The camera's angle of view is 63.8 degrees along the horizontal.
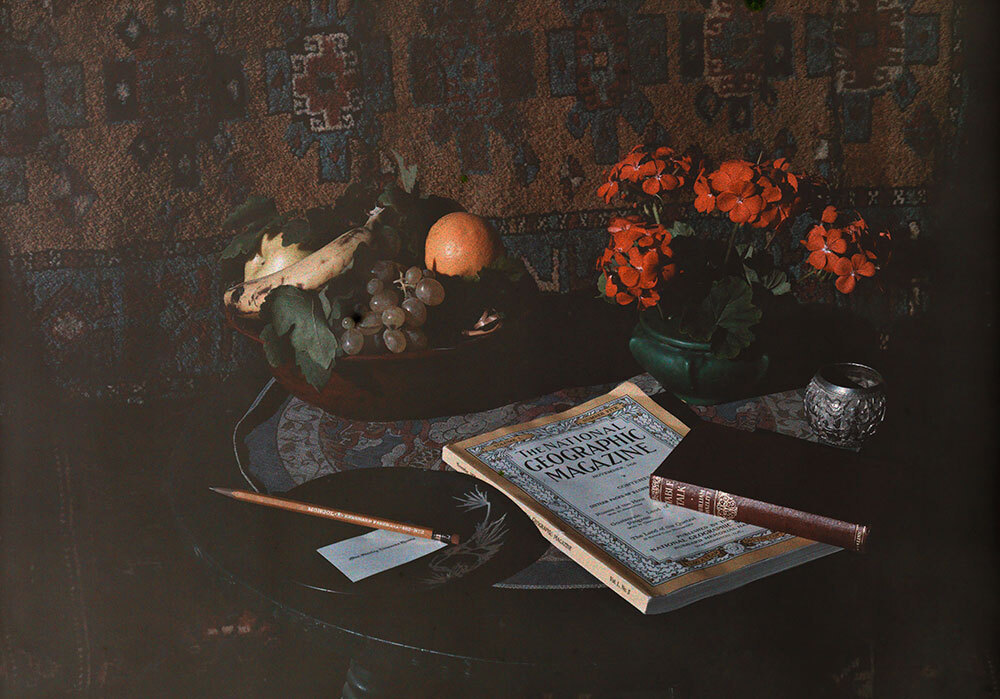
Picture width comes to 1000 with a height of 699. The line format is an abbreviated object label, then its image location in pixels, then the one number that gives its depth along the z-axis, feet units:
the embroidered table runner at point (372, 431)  2.67
